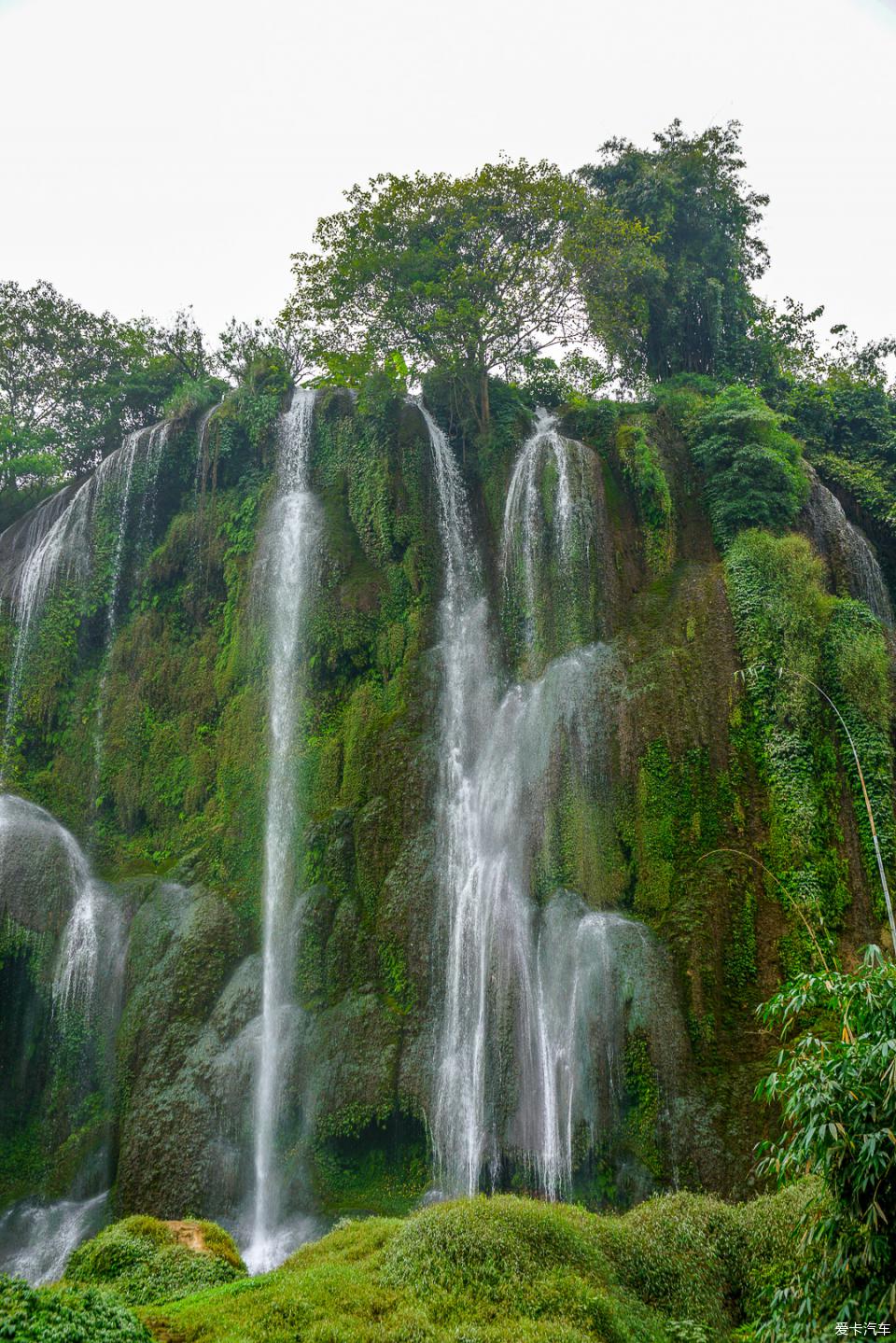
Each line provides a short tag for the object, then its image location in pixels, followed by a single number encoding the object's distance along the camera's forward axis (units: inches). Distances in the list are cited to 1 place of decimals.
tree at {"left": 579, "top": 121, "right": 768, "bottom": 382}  924.0
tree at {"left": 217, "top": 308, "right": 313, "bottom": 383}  902.2
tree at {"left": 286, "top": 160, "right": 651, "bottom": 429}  810.2
